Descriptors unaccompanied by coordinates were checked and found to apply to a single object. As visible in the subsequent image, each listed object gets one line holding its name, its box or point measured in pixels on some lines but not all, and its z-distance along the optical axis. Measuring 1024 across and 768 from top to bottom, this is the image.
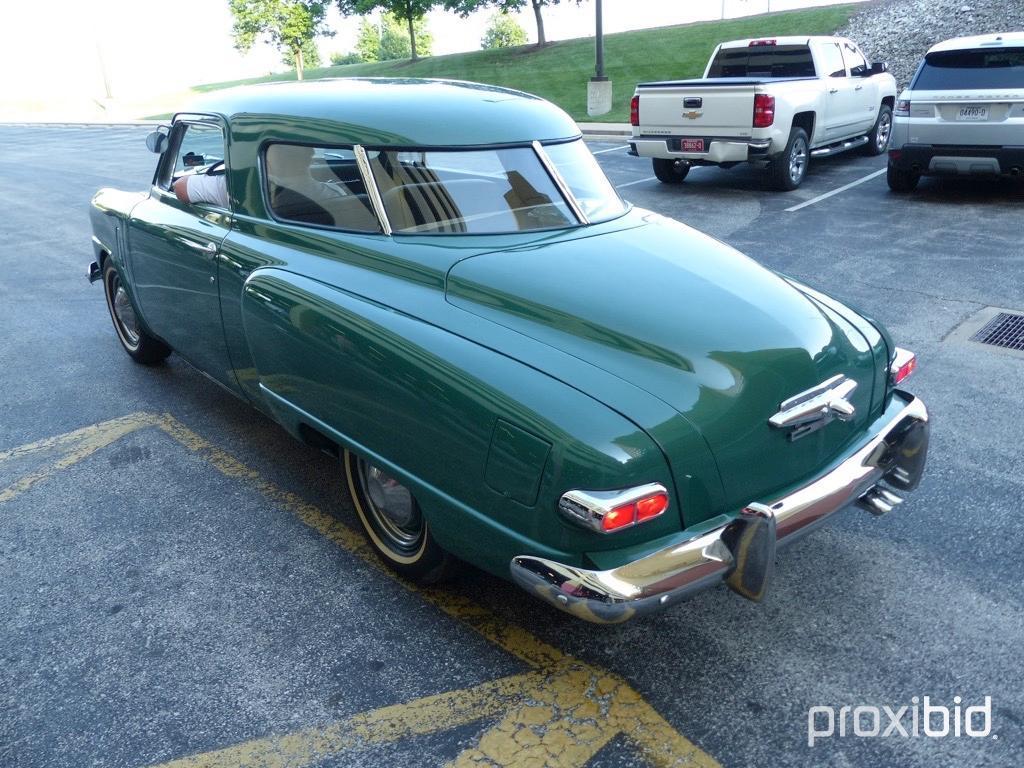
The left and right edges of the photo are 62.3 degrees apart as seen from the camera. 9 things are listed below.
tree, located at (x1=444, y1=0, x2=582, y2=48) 34.94
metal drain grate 5.56
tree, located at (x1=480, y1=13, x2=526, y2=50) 87.31
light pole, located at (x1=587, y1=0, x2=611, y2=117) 21.38
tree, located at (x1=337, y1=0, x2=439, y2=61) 37.53
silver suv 8.80
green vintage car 2.50
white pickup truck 10.29
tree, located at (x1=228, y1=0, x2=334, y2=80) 47.75
